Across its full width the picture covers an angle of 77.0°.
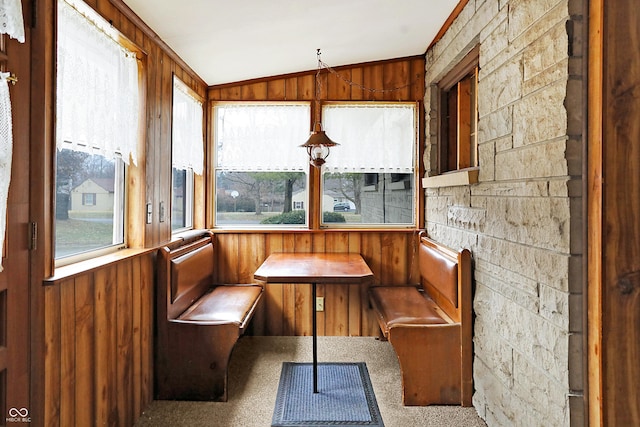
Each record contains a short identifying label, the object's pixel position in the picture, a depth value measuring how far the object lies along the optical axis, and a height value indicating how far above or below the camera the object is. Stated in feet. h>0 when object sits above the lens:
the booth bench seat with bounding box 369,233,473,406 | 7.97 -2.76
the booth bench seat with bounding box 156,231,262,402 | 8.04 -2.66
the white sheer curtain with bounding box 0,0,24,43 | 4.19 +2.06
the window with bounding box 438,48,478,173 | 8.80 +2.34
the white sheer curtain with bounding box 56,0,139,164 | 5.60 +1.90
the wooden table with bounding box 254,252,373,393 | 8.08 -1.25
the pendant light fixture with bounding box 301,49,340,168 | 9.06 +1.56
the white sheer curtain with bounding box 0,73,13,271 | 4.27 +0.71
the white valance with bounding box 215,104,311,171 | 11.55 +2.21
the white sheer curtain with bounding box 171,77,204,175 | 9.50 +2.04
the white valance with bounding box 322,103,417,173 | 11.52 +2.18
